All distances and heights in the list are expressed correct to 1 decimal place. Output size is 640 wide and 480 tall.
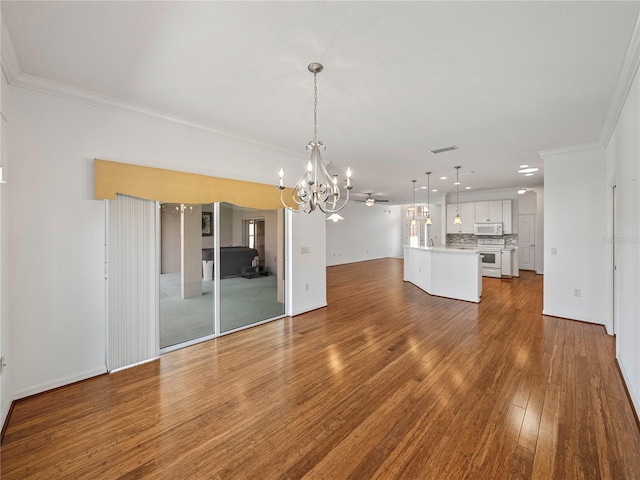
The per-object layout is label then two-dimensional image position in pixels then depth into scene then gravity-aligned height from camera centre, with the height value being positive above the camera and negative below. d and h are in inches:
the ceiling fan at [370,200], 299.7 +62.6
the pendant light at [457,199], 311.8 +55.0
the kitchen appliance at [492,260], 328.5 -26.9
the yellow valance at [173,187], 110.2 +24.4
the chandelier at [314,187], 92.4 +18.0
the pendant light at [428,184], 261.2 +60.9
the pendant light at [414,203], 311.0 +61.1
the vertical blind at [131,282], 113.3 -19.8
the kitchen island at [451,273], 217.8 -30.0
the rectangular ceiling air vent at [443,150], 174.4 +58.5
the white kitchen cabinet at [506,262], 327.0 -28.9
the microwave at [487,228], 342.5 +12.4
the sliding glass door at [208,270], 137.4 -18.2
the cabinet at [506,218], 339.3 +25.2
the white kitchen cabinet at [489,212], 344.8 +34.5
